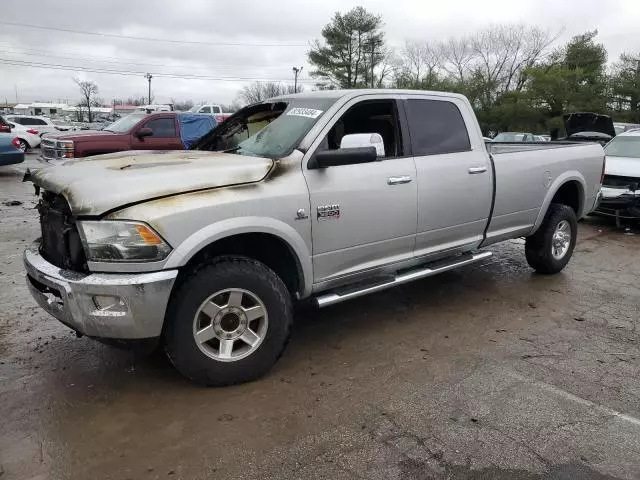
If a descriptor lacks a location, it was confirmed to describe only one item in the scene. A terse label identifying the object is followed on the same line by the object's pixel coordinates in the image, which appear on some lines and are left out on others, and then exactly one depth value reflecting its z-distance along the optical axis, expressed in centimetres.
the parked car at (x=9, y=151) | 1391
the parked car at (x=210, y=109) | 3228
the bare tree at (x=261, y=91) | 7898
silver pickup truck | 301
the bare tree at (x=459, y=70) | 5393
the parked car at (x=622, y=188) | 876
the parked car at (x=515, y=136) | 1878
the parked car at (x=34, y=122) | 2963
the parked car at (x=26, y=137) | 2323
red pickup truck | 1133
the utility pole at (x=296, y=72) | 5305
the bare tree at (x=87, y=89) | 7846
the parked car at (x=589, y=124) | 1363
